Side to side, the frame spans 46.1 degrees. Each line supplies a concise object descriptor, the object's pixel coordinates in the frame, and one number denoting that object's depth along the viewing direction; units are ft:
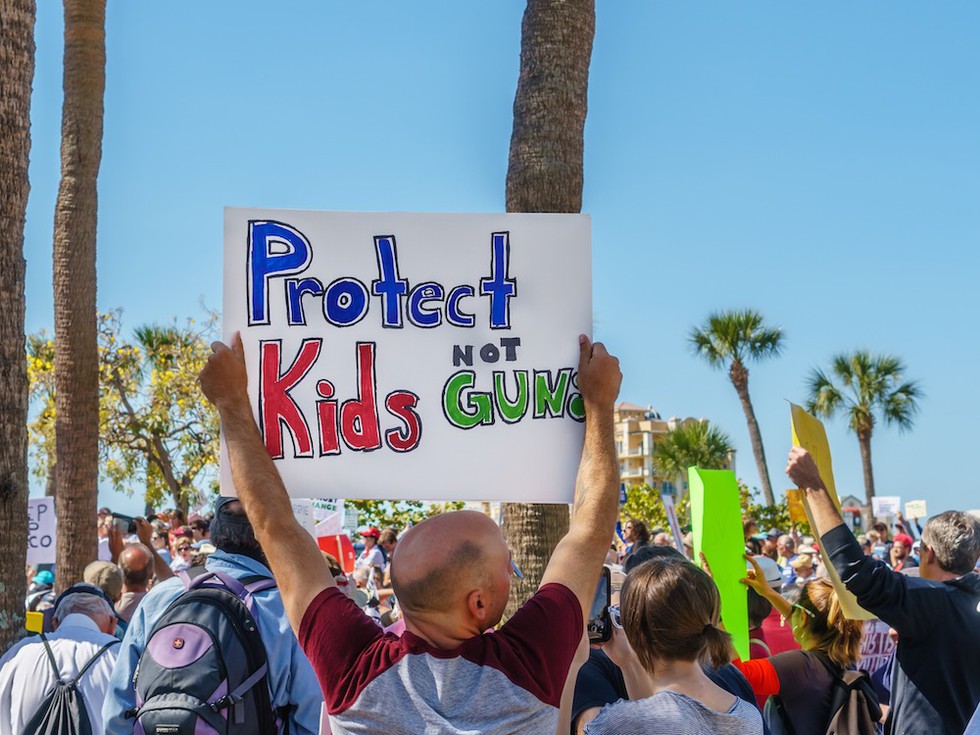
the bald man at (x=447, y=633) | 7.59
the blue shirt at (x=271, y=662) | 12.18
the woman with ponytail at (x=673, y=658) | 9.73
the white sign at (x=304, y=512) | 23.36
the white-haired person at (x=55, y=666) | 15.85
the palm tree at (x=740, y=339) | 128.16
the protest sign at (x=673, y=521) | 27.58
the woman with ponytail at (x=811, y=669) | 14.75
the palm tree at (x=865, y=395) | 131.95
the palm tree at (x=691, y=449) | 136.05
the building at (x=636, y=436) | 358.23
